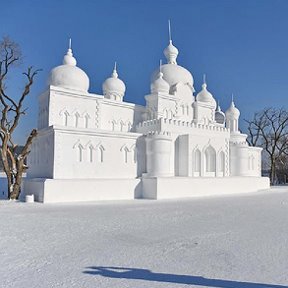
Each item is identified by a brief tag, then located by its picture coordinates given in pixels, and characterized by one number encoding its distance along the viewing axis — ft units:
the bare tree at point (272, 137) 115.00
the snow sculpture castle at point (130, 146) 56.13
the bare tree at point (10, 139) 56.36
